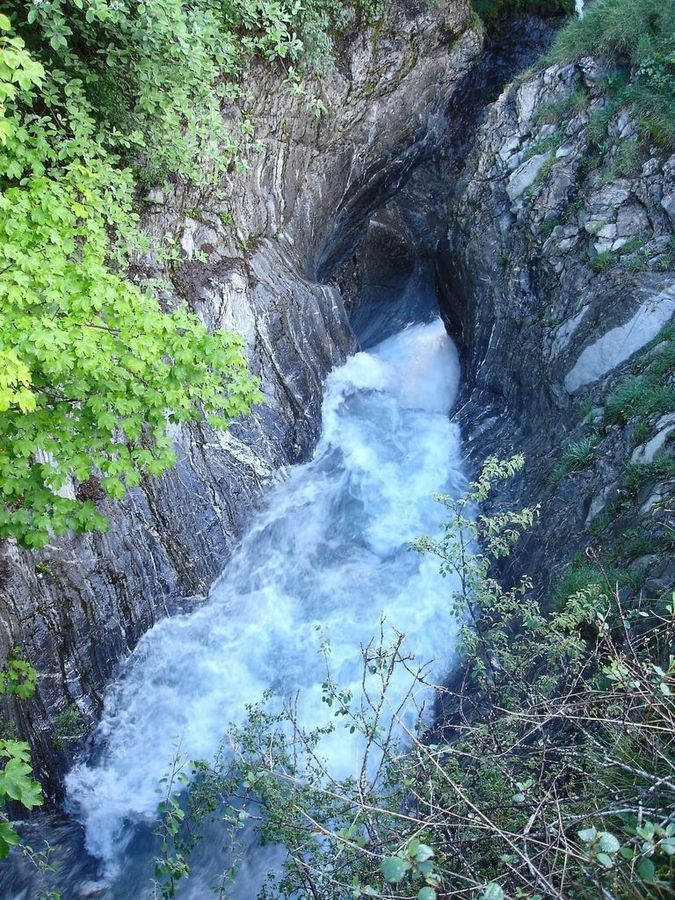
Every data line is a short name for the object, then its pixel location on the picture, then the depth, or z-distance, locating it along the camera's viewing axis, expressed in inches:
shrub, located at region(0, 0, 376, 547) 158.7
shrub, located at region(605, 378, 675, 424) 268.2
